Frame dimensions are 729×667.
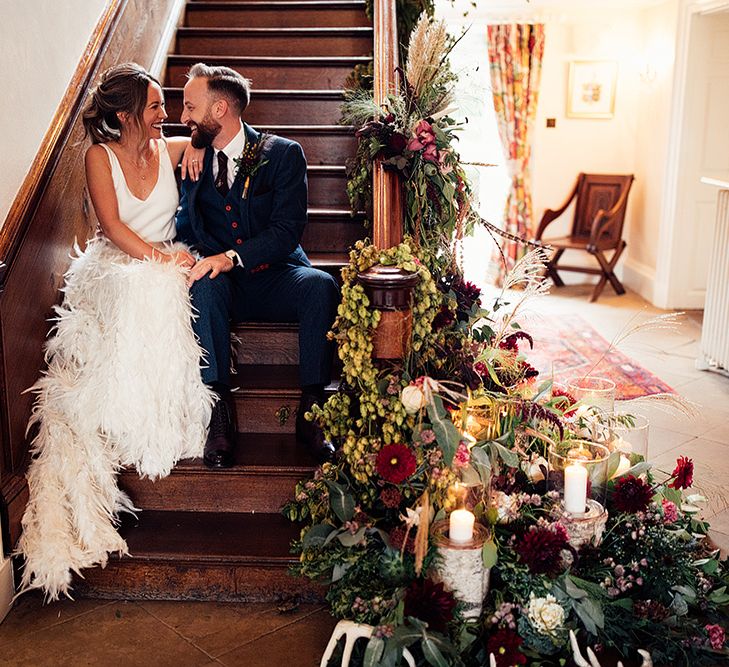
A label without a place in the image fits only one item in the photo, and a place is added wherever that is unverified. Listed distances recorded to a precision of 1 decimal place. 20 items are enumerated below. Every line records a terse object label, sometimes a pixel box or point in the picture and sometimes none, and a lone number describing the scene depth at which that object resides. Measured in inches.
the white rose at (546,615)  88.9
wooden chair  277.7
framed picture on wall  290.8
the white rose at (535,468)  109.3
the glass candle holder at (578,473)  99.8
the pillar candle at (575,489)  99.6
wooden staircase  106.3
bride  105.8
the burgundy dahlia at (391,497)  95.0
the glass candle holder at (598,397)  115.6
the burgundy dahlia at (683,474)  108.8
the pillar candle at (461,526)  92.4
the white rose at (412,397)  94.7
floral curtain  289.7
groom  120.2
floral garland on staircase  90.0
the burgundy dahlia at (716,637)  91.7
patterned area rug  188.8
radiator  192.1
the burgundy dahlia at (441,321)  110.0
